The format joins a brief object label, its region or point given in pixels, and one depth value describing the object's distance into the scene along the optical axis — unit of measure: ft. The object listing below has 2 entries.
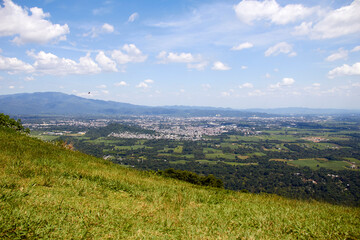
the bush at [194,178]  68.30
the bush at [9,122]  91.12
